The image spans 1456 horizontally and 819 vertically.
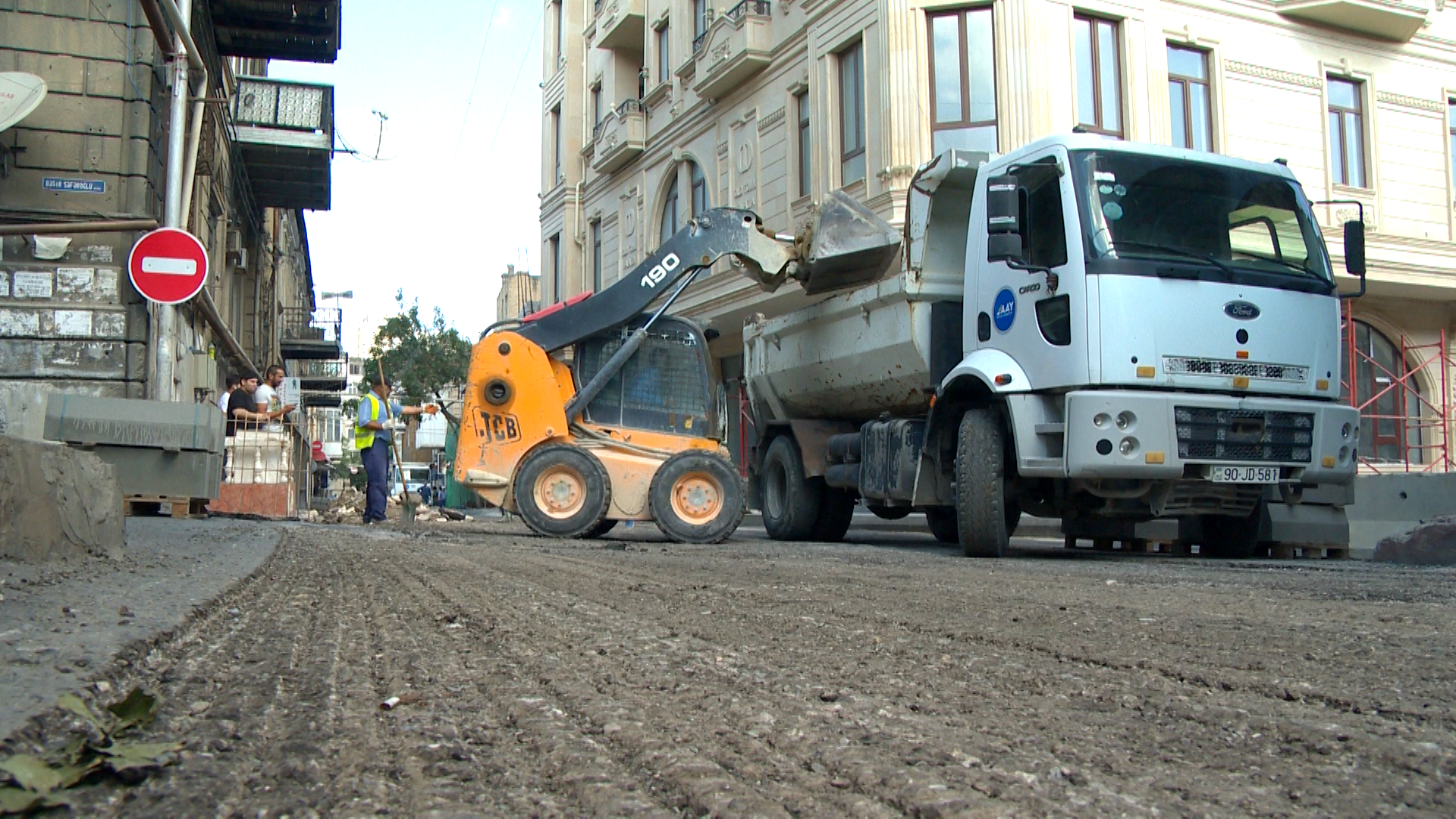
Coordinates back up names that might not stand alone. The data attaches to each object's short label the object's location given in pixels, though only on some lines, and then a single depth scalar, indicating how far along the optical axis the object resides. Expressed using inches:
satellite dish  445.1
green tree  1701.5
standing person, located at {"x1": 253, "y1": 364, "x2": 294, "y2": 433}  555.8
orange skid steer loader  387.5
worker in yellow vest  503.2
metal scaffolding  717.9
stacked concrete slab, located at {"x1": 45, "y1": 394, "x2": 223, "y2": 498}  392.5
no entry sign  363.9
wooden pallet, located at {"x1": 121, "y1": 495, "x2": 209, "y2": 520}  415.8
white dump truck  283.4
